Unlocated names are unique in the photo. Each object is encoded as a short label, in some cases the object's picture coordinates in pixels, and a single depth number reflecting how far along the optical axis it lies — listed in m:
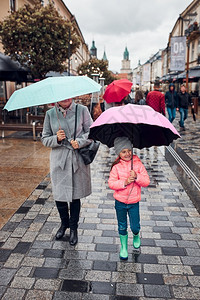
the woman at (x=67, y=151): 3.36
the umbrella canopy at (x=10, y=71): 12.64
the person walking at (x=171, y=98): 12.08
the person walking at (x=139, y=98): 8.99
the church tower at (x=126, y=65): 185.25
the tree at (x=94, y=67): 41.85
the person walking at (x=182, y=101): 12.20
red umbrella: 6.09
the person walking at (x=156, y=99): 9.50
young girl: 3.06
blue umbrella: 2.74
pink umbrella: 2.65
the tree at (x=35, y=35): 13.68
